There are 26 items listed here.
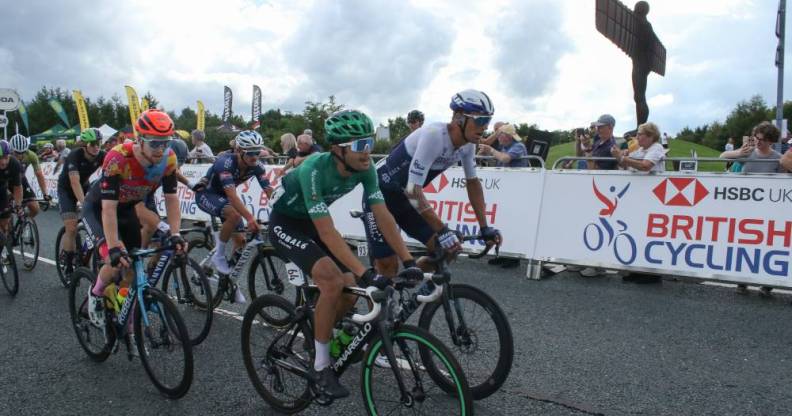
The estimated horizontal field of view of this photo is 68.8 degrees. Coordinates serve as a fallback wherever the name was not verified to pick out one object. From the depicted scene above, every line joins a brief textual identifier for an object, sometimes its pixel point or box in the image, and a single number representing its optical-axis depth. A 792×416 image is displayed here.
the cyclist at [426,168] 4.09
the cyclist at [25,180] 8.11
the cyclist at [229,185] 5.90
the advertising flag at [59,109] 49.67
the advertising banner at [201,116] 37.91
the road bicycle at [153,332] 3.71
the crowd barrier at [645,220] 6.60
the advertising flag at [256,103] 37.78
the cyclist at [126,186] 4.15
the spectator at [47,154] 22.66
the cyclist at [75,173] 6.83
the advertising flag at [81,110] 38.41
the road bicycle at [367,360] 2.93
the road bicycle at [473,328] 3.54
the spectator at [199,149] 14.37
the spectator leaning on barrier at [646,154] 7.43
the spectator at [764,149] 7.09
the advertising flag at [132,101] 38.50
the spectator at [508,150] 9.10
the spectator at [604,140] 8.57
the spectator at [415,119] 10.03
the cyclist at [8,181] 7.18
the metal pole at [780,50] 15.09
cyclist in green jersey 3.27
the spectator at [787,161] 6.74
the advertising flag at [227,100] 43.44
